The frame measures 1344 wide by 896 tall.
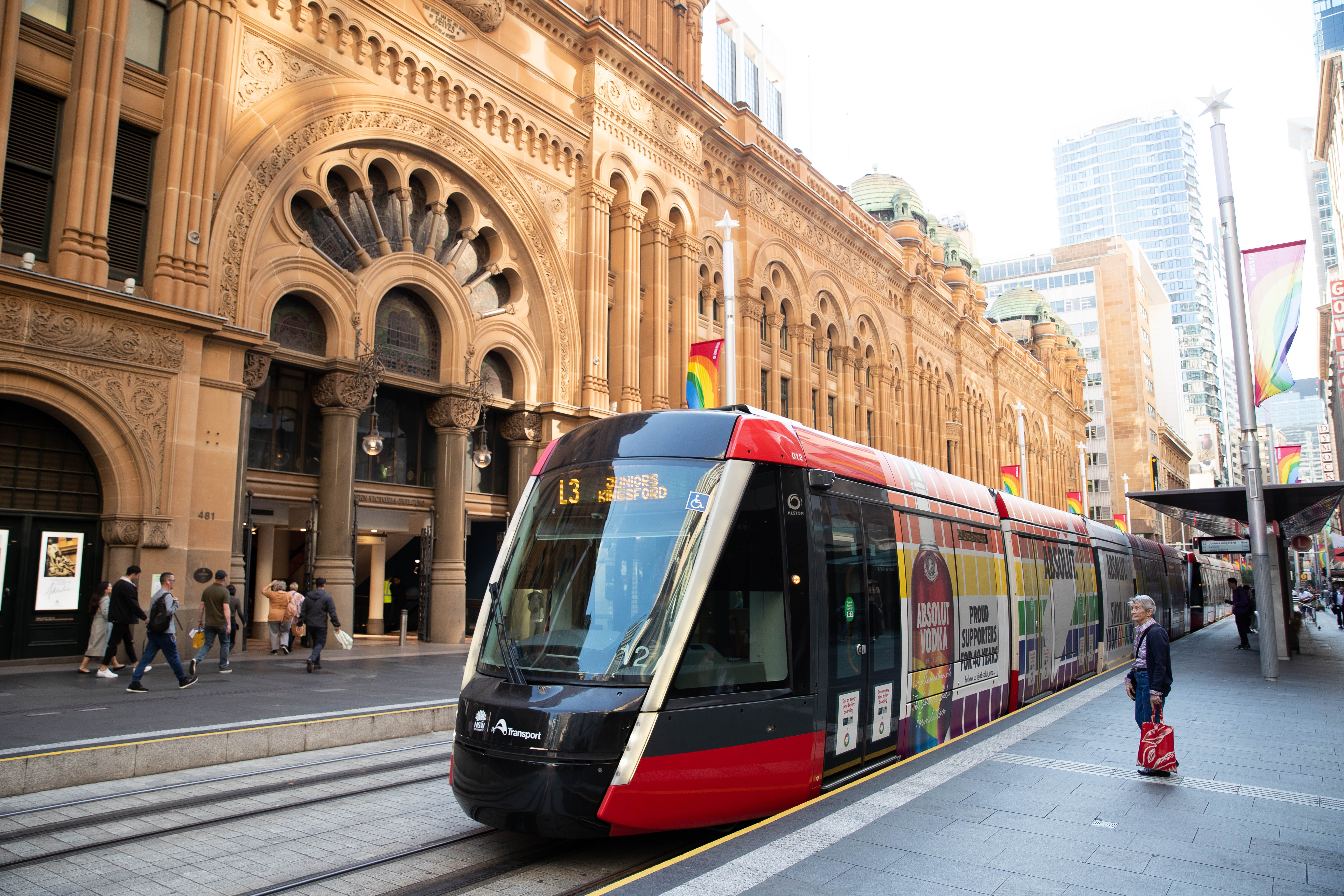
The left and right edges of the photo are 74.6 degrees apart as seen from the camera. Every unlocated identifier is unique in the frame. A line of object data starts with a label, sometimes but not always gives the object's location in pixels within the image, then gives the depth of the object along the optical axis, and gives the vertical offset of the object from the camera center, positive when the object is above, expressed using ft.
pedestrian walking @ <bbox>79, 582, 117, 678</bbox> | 44.75 -3.38
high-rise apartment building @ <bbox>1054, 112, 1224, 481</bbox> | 503.61 +228.91
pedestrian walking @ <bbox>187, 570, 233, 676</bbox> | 47.34 -2.62
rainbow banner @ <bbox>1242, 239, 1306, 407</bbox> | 53.52 +16.03
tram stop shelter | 62.85 +5.18
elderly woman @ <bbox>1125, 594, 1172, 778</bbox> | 25.93 -2.72
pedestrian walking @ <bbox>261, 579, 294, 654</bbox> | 58.08 -3.39
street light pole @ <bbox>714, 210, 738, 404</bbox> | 60.95 +17.86
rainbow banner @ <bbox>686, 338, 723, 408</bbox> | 66.44 +14.68
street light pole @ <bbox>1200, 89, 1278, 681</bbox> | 51.78 +11.06
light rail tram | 19.25 -1.64
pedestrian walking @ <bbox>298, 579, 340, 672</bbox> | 49.24 -2.72
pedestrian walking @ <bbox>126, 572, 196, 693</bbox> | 40.09 -2.98
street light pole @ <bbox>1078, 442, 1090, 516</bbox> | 147.54 +19.40
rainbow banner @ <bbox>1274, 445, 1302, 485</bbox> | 121.90 +15.14
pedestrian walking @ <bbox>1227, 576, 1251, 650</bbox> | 76.28 -3.44
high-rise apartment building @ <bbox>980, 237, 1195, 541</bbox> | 309.42 +78.11
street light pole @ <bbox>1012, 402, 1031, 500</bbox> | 131.23 +18.82
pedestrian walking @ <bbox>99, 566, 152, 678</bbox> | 42.04 -2.10
